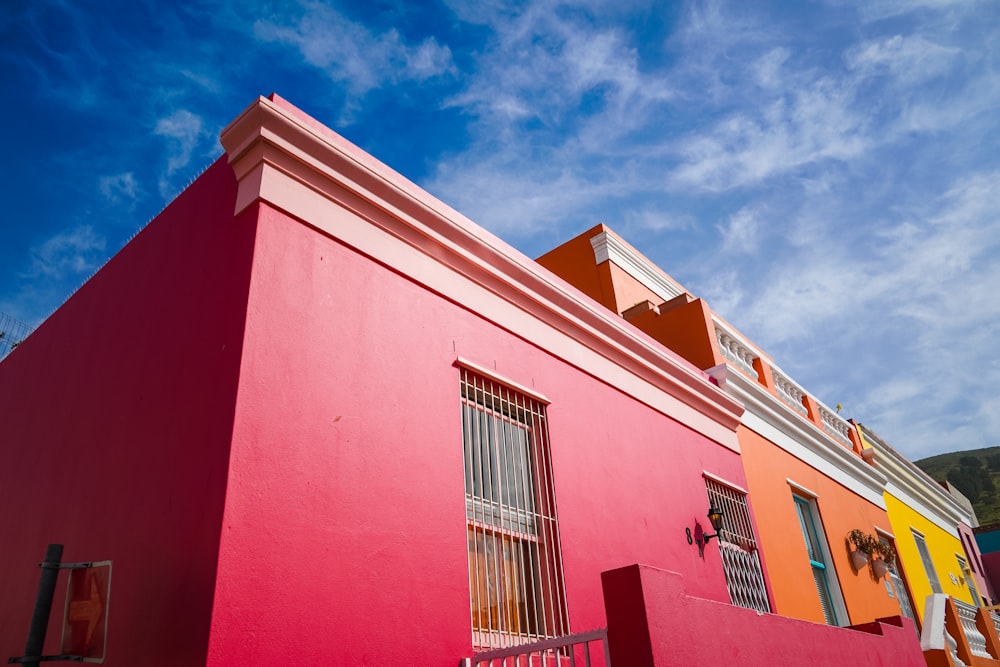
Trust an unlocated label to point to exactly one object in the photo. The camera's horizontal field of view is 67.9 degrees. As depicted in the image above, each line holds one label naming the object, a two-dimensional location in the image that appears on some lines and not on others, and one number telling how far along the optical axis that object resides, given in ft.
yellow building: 36.60
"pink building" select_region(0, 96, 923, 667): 11.14
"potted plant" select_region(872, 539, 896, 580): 32.35
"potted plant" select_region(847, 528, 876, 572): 30.86
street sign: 11.81
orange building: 26.50
